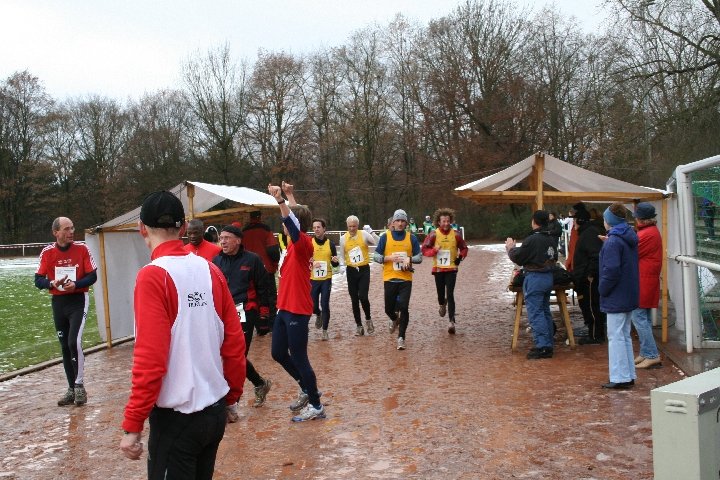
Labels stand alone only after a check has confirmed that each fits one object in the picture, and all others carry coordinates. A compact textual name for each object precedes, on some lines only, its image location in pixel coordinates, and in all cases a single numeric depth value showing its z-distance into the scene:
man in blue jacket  7.35
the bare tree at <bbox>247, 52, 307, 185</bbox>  51.94
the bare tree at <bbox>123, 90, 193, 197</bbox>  56.38
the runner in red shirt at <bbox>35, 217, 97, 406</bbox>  7.71
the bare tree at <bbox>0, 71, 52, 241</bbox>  56.78
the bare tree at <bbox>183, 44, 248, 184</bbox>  51.28
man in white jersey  3.06
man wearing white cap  10.34
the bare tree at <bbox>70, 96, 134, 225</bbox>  59.09
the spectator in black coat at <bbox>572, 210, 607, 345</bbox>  10.09
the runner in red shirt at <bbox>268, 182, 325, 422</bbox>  6.58
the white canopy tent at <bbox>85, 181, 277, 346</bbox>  11.88
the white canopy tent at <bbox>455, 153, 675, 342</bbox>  10.19
